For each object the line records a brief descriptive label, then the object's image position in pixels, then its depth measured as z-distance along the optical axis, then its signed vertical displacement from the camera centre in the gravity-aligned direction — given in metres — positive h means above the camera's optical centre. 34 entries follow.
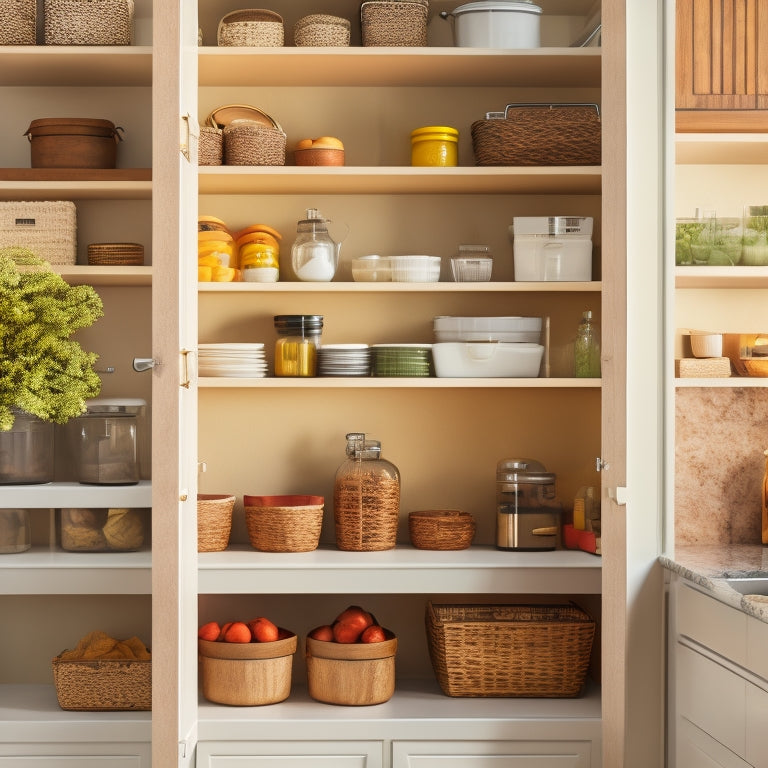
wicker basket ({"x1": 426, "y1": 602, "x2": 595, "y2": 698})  2.80 -0.82
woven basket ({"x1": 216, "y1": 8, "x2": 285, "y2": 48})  2.92 +1.09
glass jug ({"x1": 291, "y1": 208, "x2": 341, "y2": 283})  2.97 +0.41
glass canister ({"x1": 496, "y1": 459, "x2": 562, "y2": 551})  2.95 -0.40
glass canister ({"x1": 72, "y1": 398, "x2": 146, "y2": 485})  2.81 -0.19
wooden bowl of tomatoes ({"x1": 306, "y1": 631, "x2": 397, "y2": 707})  2.73 -0.84
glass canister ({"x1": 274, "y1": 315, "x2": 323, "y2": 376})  2.96 +0.11
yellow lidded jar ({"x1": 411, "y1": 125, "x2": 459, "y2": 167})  2.97 +0.75
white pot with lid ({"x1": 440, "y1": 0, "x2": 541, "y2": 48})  2.91 +1.11
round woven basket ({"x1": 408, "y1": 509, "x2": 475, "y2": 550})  2.95 -0.47
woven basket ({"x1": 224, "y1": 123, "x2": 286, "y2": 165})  2.92 +0.73
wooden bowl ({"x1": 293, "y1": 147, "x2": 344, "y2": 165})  2.95 +0.70
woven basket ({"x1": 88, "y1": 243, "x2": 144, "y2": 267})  2.92 +0.39
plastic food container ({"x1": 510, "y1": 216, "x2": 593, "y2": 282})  2.97 +0.42
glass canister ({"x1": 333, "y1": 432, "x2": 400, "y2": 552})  2.91 -0.37
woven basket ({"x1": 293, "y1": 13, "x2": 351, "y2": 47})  2.91 +1.09
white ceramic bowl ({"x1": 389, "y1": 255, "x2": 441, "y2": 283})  2.96 +0.36
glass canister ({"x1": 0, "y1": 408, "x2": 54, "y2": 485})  2.78 -0.21
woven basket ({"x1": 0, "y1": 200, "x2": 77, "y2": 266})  2.87 +0.47
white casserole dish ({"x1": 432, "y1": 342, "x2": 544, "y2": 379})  2.94 +0.07
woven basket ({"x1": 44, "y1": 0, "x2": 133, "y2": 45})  2.87 +1.09
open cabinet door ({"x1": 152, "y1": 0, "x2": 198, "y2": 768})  2.25 +0.03
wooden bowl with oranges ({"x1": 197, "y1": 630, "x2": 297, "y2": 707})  2.71 -0.84
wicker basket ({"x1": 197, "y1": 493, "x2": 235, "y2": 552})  2.88 -0.44
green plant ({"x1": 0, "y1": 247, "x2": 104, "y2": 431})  2.64 +0.11
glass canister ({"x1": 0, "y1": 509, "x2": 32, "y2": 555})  2.81 -0.45
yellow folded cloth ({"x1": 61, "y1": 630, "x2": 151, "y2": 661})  2.77 -0.80
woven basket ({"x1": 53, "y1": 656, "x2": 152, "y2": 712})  2.71 -0.88
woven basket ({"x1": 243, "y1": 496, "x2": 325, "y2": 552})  2.88 -0.45
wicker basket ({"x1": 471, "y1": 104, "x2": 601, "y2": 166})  2.93 +0.76
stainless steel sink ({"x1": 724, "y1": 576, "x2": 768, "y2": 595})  2.26 -0.49
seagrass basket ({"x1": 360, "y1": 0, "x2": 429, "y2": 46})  2.92 +1.11
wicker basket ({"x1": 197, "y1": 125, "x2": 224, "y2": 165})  2.89 +0.73
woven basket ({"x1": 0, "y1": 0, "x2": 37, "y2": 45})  2.86 +1.09
